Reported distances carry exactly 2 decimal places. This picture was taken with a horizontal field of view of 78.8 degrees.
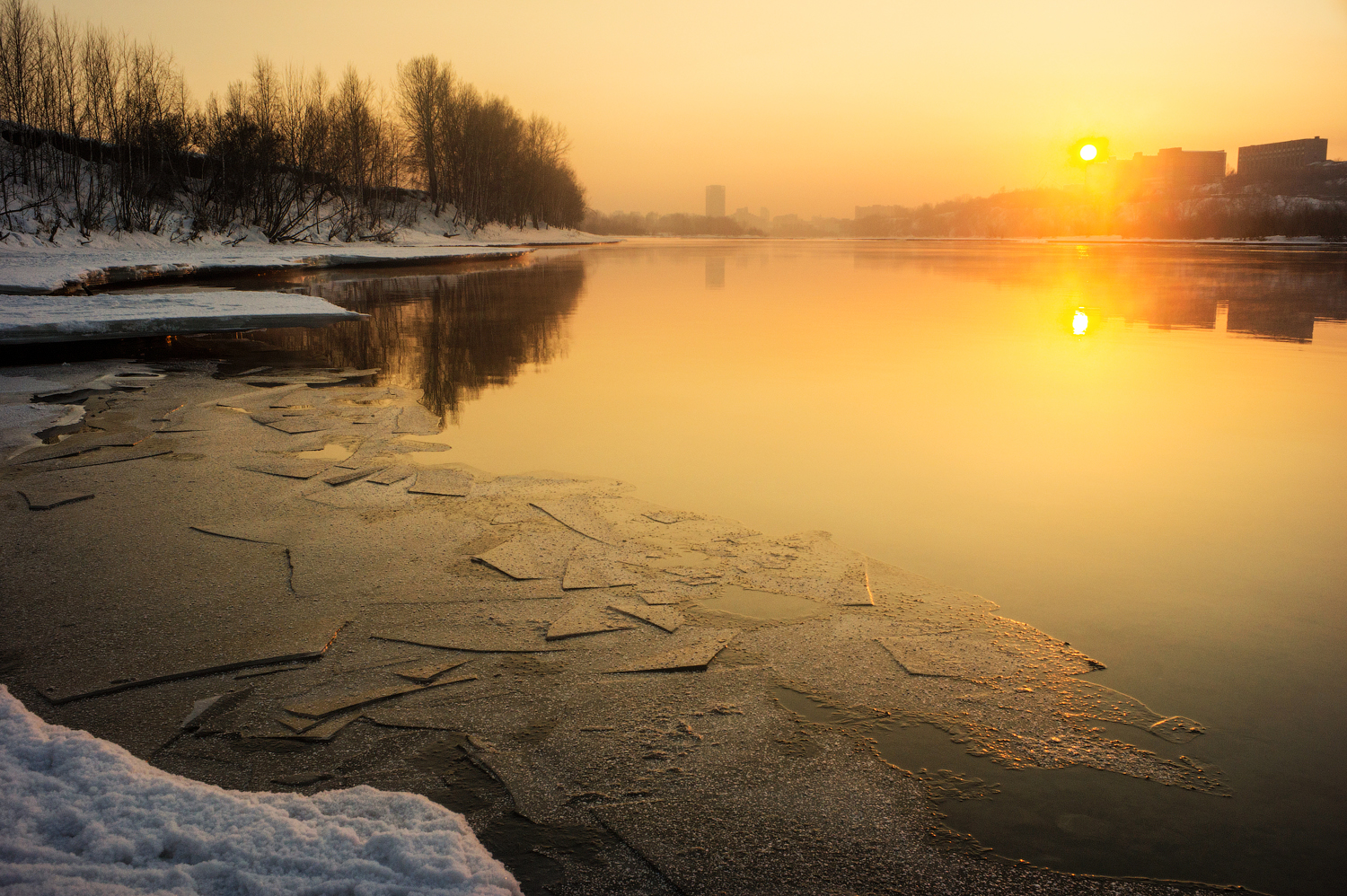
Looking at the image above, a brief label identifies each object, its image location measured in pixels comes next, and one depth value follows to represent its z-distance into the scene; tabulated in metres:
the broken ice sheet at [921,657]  2.80
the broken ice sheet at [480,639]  2.95
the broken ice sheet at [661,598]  3.31
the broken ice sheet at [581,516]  4.04
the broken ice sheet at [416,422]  6.17
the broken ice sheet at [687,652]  2.81
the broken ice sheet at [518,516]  4.24
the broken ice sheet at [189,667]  2.65
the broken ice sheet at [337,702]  2.56
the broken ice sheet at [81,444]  5.29
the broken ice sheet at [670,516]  4.22
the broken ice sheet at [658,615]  3.11
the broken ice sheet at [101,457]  5.10
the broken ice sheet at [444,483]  4.72
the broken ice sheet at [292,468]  5.02
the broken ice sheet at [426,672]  2.74
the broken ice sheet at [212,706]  2.49
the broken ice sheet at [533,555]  3.62
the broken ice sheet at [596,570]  3.50
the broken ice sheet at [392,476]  4.90
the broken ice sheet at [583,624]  3.06
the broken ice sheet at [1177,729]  2.44
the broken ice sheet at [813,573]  3.39
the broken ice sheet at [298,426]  6.13
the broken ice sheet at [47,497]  4.34
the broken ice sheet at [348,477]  4.88
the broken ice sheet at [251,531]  3.96
